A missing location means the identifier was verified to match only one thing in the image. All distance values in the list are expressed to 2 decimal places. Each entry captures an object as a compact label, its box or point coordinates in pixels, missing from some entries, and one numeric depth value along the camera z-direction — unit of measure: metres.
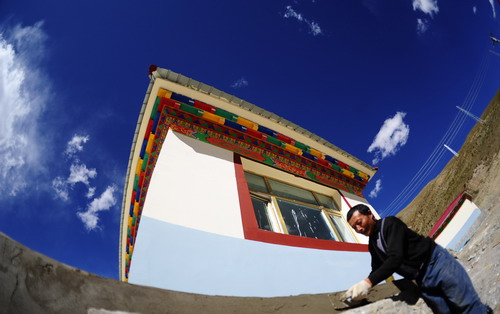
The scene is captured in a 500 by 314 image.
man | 1.40
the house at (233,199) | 2.74
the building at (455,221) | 7.74
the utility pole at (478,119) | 24.09
